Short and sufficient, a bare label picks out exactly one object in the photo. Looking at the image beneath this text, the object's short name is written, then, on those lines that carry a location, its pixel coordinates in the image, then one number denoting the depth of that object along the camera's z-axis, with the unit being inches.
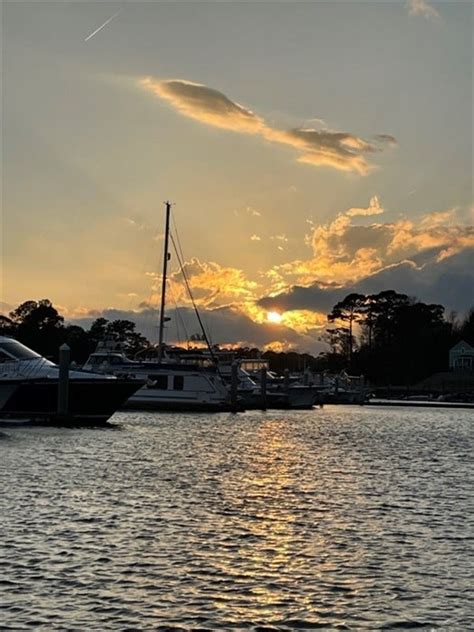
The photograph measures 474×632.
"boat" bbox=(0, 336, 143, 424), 1747.0
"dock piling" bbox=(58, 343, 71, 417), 1700.3
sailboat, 2593.5
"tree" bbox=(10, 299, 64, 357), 5925.2
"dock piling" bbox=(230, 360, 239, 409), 2649.1
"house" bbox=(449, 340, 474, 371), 6560.0
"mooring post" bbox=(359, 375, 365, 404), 4318.4
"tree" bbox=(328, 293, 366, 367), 7440.9
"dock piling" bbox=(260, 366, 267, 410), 2992.6
